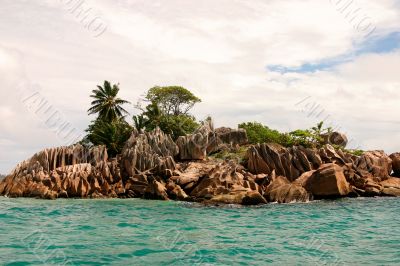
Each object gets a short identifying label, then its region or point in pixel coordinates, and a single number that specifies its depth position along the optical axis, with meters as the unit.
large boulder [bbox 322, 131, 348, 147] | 67.38
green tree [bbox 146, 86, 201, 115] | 70.44
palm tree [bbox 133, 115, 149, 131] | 62.41
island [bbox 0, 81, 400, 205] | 37.41
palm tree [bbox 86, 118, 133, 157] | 57.22
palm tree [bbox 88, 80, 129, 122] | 63.53
